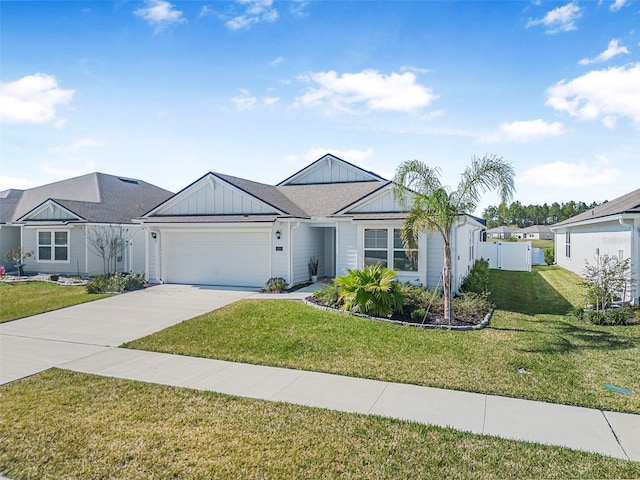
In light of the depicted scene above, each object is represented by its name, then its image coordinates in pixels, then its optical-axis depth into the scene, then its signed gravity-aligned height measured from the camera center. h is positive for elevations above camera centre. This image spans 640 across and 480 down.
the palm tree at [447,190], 10.35 +1.18
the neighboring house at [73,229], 20.05 +0.38
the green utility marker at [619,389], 5.95 -2.28
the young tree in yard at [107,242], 19.84 -0.29
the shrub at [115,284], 15.61 -1.86
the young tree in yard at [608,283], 11.23 -1.32
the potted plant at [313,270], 17.42 -1.46
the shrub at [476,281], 15.13 -1.78
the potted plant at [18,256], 20.45 -1.01
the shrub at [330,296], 12.15 -1.86
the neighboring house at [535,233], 73.06 +0.51
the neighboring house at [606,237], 11.80 -0.04
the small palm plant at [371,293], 10.89 -1.55
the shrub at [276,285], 15.02 -1.83
